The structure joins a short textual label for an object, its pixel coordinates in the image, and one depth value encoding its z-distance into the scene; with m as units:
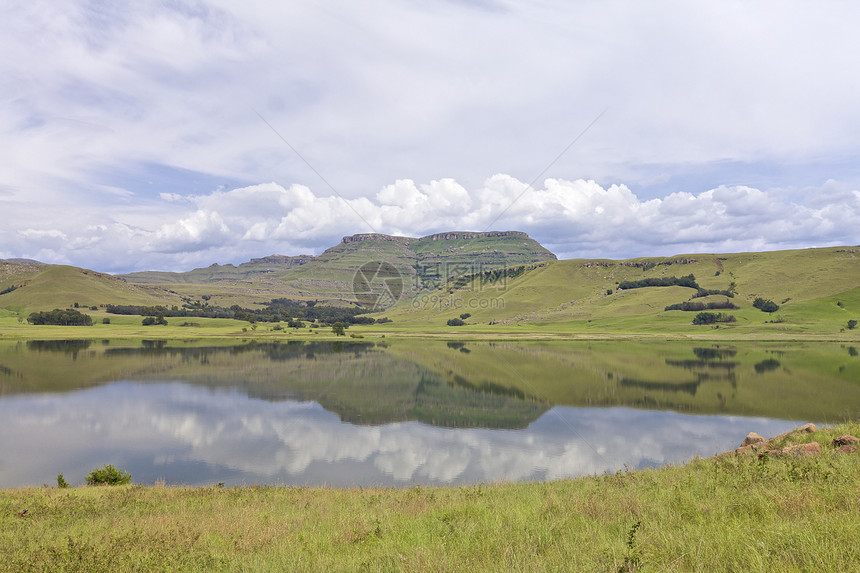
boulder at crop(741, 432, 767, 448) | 19.72
